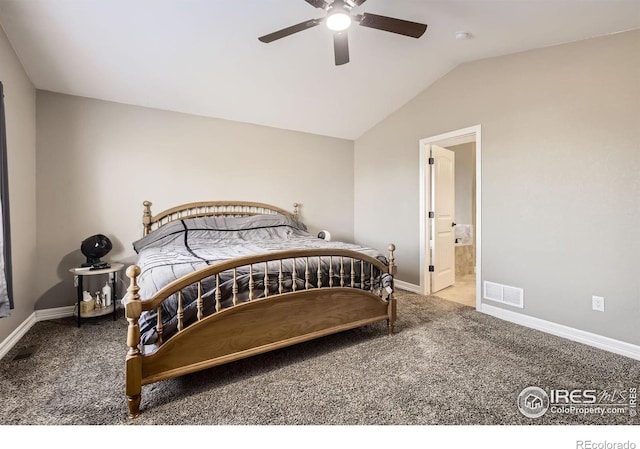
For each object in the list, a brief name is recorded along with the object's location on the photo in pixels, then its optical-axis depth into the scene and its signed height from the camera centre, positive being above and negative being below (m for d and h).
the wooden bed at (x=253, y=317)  1.60 -0.65
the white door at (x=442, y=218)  3.91 +0.01
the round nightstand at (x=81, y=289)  2.88 -0.68
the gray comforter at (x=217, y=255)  1.82 -0.28
